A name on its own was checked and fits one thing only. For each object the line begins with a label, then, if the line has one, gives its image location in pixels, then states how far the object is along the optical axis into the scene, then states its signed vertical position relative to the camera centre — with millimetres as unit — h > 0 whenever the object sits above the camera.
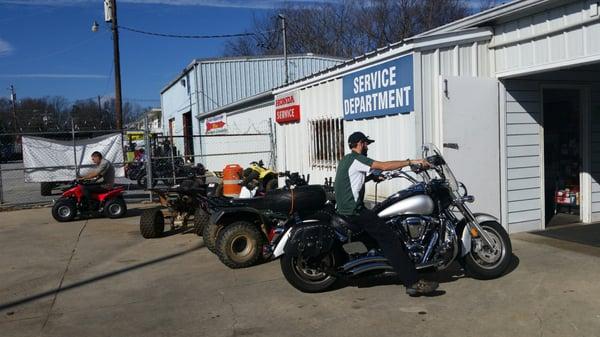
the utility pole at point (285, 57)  25781 +4129
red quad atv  12266 -1209
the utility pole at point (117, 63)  22828 +3614
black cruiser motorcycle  5852 -1032
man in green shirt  5645 -719
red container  10086 -667
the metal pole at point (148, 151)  13984 -75
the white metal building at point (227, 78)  27234 +3365
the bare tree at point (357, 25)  34281 +7570
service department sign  8227 +814
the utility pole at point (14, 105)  46903 +5944
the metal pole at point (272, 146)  15844 -72
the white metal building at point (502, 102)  7602 +553
